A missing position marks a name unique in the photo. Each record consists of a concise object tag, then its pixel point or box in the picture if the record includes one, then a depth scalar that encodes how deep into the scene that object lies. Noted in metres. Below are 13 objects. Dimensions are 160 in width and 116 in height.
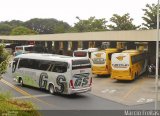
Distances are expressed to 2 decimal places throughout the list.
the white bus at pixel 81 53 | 42.97
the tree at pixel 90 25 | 86.08
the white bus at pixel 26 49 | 60.88
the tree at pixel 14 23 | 160.38
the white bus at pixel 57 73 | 25.03
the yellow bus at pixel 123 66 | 32.78
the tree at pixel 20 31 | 112.67
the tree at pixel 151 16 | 64.50
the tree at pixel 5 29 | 144.38
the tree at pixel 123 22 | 71.81
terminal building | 34.99
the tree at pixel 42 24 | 158.50
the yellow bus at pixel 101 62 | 36.25
